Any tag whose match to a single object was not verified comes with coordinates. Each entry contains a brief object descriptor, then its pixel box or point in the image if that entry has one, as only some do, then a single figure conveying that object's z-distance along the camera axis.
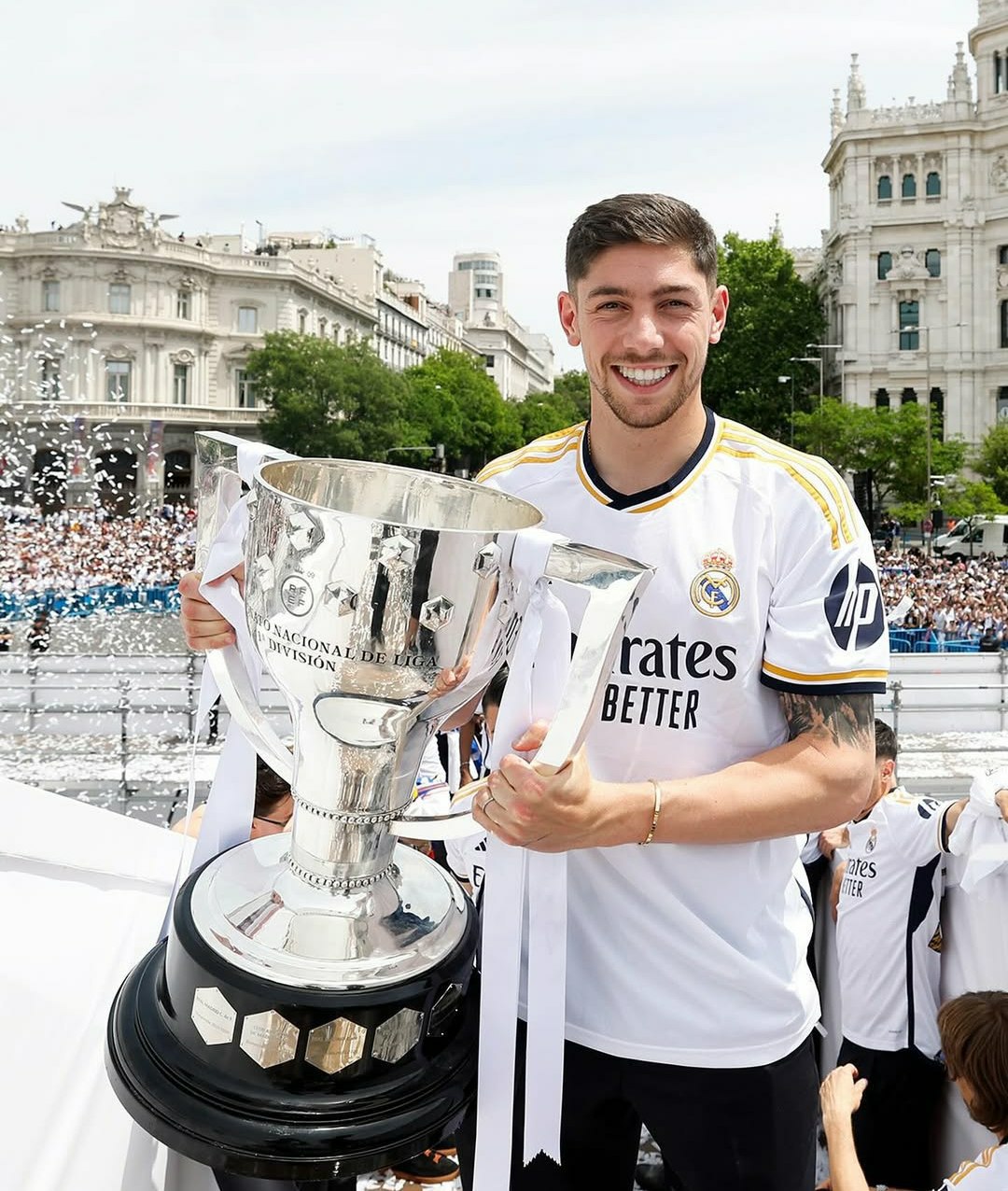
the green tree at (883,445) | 36.69
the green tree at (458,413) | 55.97
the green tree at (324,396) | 47.72
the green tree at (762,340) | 51.75
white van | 32.91
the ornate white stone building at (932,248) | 49.59
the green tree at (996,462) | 37.16
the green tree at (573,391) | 83.88
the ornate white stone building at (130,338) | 50.16
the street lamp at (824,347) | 51.50
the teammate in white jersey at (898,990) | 2.89
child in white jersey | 1.84
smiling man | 1.43
